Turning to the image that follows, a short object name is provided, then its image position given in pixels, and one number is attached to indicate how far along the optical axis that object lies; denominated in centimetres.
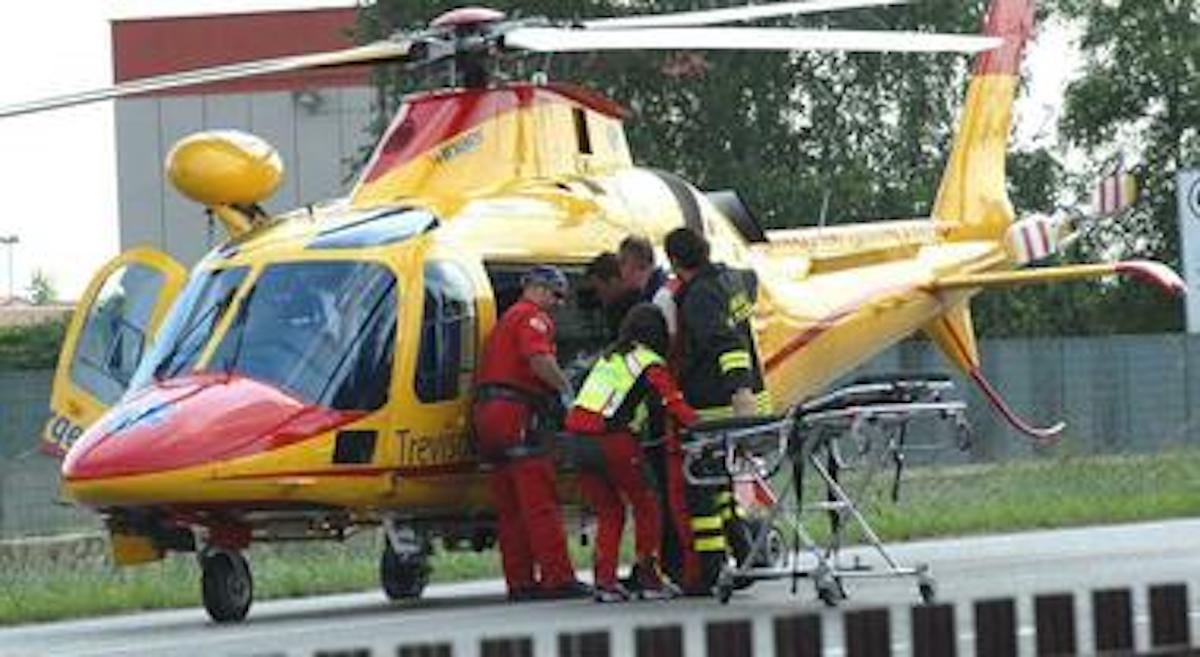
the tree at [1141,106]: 7444
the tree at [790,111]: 6519
